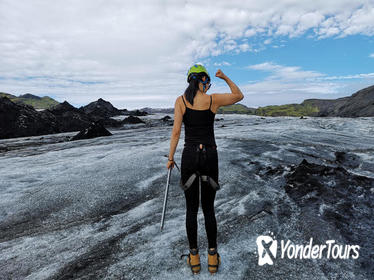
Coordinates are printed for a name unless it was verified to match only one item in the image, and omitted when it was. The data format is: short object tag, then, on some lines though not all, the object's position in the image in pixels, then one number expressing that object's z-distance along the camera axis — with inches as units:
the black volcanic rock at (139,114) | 2554.1
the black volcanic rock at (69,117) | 1220.2
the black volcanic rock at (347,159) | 410.9
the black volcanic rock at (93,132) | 831.6
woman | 153.5
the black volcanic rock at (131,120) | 1542.6
